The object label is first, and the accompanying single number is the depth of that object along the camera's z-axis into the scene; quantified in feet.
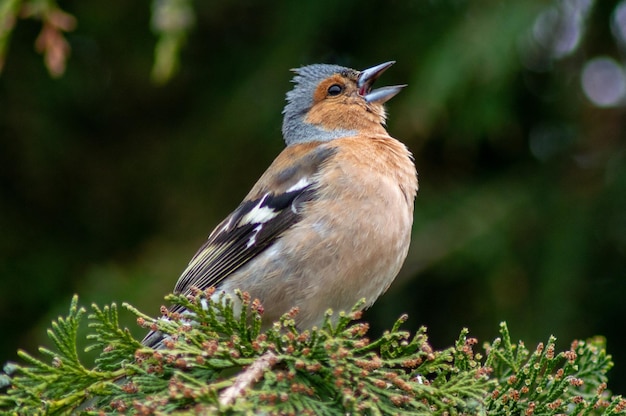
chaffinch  22.18
